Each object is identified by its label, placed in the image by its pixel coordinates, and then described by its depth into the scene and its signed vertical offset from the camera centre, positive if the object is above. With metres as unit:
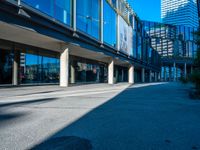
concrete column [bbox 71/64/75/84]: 18.86 +0.32
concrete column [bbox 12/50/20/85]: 12.64 +0.63
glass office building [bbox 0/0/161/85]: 9.60 +2.93
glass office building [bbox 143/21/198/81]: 48.40 +10.91
